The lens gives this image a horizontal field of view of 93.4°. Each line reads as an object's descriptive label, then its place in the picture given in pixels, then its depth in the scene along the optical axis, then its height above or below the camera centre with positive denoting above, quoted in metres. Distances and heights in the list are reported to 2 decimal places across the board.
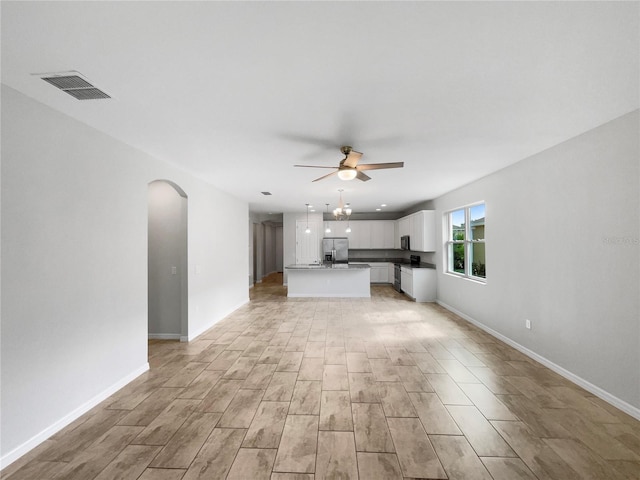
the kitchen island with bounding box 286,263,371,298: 8.13 -0.97
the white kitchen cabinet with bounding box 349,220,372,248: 10.52 +0.45
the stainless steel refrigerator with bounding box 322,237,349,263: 10.27 -0.09
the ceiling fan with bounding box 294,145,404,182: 3.22 +0.86
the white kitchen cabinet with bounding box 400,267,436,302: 7.46 -0.99
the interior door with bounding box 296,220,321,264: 10.38 +0.09
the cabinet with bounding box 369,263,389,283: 10.38 -0.97
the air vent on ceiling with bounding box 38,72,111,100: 1.94 +1.12
